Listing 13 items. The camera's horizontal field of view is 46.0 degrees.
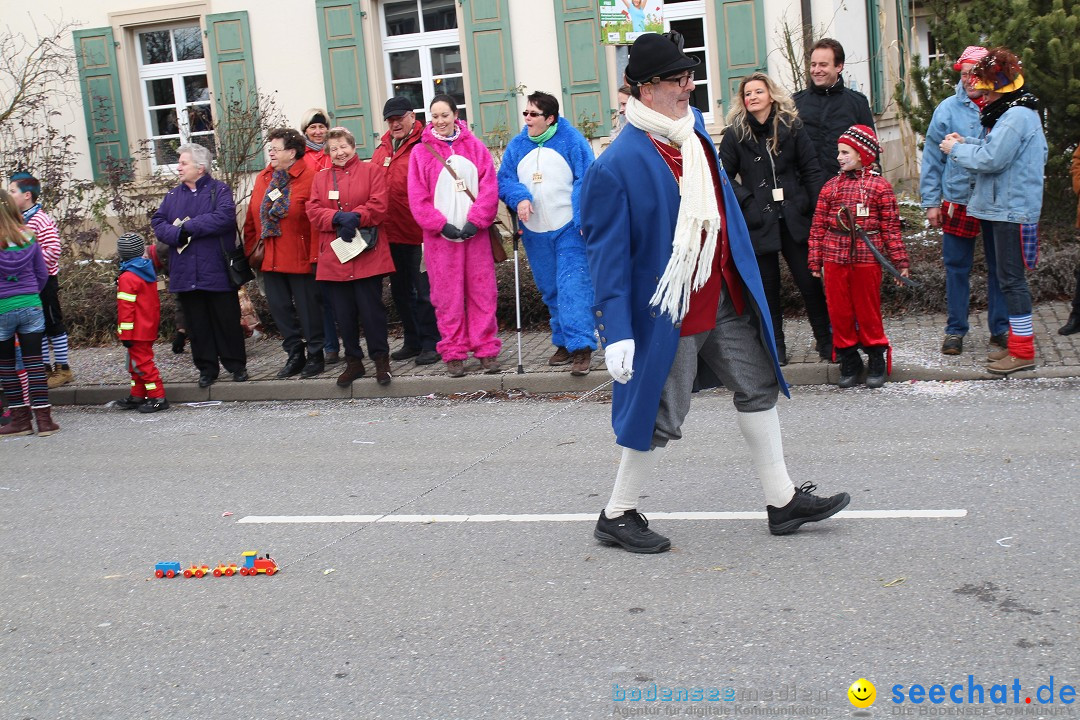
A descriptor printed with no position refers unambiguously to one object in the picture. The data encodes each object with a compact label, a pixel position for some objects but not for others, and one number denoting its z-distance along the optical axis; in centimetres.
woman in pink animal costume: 935
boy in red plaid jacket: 802
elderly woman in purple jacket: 990
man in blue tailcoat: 500
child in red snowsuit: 970
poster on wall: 909
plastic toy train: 550
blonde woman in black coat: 852
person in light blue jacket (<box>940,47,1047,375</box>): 802
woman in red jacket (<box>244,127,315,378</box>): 1000
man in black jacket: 885
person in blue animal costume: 927
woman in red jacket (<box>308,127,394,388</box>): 943
